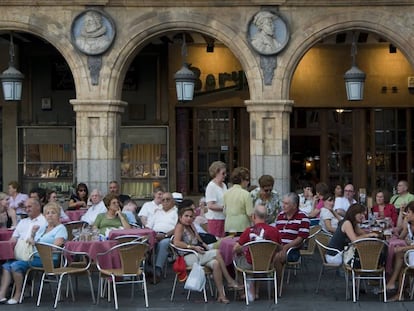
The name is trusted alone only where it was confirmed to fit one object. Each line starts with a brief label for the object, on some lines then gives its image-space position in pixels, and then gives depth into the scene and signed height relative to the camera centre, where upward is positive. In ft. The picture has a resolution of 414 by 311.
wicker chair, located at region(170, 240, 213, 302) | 32.91 -3.24
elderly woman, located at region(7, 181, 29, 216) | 45.19 -1.34
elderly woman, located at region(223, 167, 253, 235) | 35.58 -1.43
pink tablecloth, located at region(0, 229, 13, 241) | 35.83 -2.63
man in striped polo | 34.32 -2.18
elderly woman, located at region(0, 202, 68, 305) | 33.12 -3.41
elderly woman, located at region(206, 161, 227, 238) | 36.91 -1.16
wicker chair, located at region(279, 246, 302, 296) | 34.12 -3.91
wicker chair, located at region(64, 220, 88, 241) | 38.96 -2.43
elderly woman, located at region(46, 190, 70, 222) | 40.32 -1.33
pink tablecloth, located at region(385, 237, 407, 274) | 32.53 -3.15
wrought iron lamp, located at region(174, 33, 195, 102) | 46.75 +5.00
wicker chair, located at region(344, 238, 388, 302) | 31.63 -3.44
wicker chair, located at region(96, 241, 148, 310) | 31.78 -3.37
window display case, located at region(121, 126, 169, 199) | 60.34 +1.06
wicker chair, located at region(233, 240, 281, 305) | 31.76 -3.32
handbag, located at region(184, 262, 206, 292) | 31.86 -4.05
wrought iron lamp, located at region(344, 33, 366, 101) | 46.91 +4.99
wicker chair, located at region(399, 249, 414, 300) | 31.81 -3.76
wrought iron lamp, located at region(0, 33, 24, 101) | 47.29 +5.16
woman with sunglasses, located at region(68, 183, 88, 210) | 45.85 -1.38
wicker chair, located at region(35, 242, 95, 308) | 31.86 -3.54
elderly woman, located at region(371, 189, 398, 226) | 41.19 -1.78
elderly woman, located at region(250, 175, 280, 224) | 35.45 -1.10
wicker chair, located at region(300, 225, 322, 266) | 38.68 -3.35
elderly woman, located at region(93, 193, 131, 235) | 36.70 -1.98
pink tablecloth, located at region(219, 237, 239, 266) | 32.99 -3.05
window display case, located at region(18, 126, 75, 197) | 60.44 +1.17
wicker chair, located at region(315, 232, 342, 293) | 33.58 -3.23
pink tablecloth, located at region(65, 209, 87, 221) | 44.01 -2.16
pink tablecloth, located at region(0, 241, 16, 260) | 33.17 -3.02
